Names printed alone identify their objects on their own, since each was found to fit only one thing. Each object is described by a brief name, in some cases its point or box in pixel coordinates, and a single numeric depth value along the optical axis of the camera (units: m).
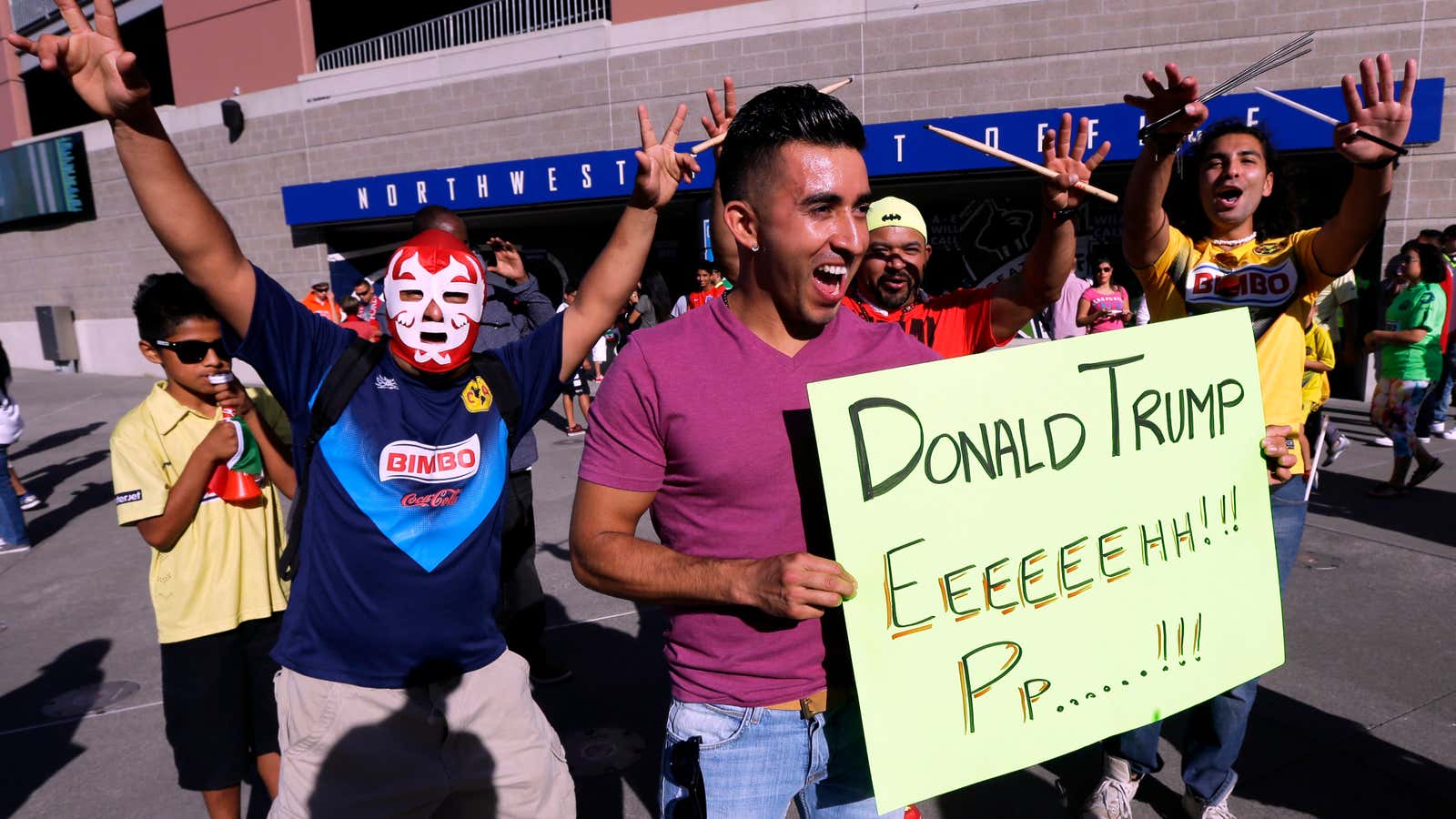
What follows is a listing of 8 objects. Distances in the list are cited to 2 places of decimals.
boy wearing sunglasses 2.73
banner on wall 9.88
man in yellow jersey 2.48
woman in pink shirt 8.20
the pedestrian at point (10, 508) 6.90
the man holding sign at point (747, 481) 1.74
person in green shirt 6.84
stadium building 10.48
